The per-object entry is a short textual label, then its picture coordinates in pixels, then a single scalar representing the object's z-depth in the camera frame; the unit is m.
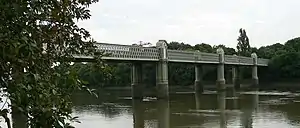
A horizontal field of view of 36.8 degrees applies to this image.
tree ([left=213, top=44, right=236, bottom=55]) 121.94
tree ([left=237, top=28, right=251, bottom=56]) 128.45
